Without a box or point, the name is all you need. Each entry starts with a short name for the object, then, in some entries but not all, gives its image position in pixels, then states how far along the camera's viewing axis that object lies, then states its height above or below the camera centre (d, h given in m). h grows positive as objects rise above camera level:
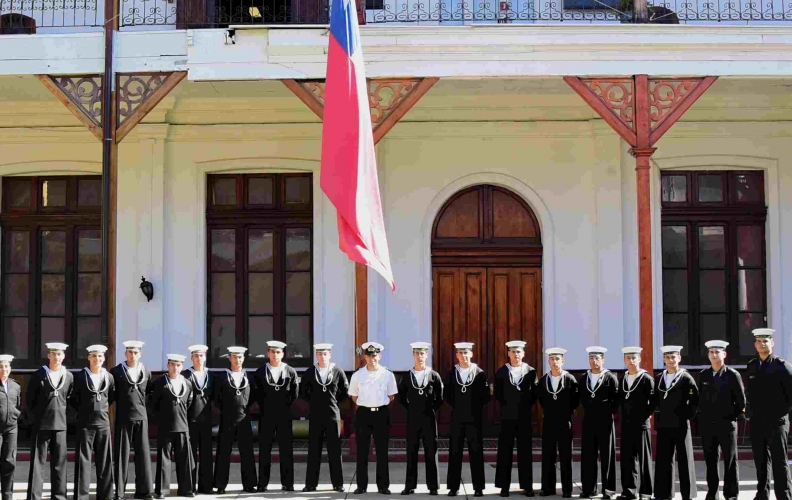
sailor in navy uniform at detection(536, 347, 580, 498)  9.26 -1.09
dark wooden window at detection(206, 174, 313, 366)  12.54 +0.32
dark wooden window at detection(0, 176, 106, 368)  12.58 +0.39
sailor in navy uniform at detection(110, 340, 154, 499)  9.12 -1.11
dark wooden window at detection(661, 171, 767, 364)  12.41 +0.31
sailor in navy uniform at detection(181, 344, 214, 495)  9.41 -1.22
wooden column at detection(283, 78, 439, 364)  10.35 +2.00
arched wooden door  12.38 +0.15
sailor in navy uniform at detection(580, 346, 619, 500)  9.22 -1.21
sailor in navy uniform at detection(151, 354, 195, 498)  9.20 -1.20
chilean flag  9.01 +1.32
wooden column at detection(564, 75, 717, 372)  10.30 +1.91
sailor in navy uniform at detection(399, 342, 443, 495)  9.38 -1.04
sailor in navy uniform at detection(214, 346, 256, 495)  9.48 -1.17
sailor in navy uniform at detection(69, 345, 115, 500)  8.97 -1.11
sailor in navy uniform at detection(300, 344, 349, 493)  9.52 -1.07
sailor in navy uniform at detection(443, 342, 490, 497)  9.34 -1.07
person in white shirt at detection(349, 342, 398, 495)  9.49 -1.02
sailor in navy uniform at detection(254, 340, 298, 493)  9.55 -1.05
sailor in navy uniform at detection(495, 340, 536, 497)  9.31 -1.11
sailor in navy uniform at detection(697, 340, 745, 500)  8.83 -1.08
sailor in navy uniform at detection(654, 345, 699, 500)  8.94 -1.21
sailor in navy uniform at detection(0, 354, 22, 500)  8.83 -1.14
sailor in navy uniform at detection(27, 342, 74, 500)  8.84 -1.07
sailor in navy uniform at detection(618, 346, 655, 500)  9.07 -1.27
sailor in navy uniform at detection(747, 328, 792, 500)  8.70 -1.05
